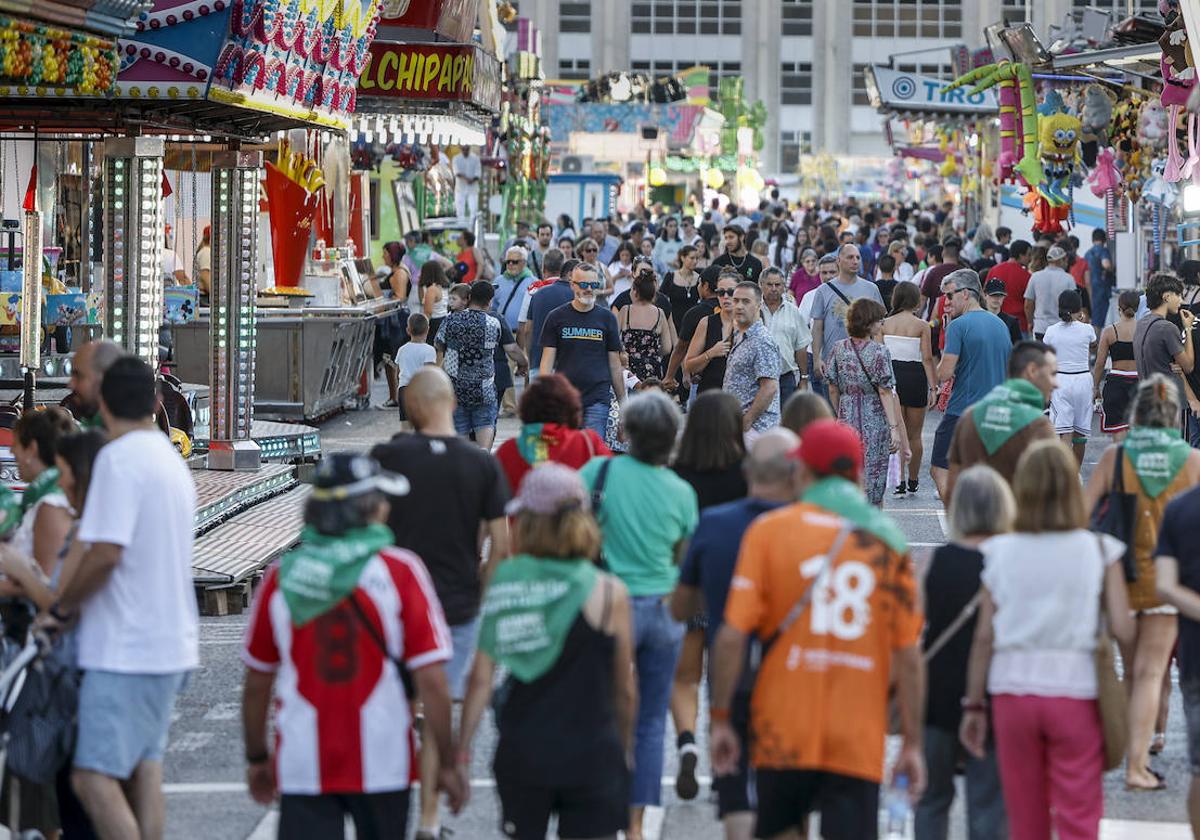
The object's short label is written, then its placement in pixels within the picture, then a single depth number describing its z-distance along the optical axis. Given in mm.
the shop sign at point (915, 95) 74000
